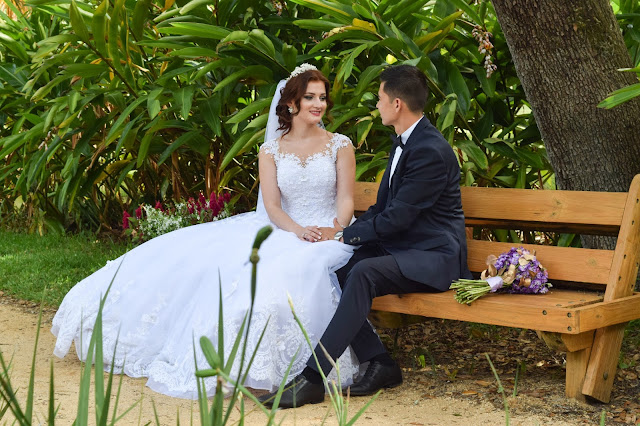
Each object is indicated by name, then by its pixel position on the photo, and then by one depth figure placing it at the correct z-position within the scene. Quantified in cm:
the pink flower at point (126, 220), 537
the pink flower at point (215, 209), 507
